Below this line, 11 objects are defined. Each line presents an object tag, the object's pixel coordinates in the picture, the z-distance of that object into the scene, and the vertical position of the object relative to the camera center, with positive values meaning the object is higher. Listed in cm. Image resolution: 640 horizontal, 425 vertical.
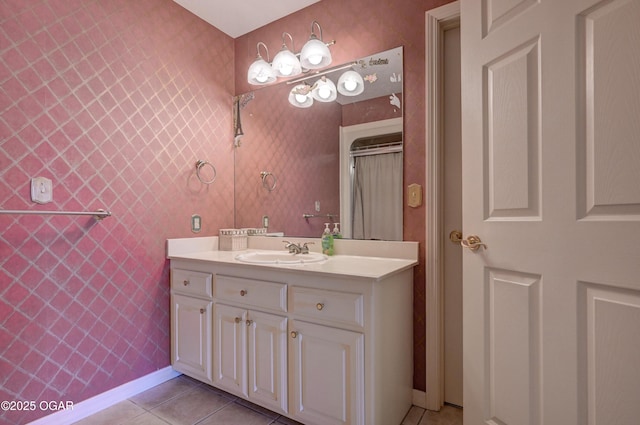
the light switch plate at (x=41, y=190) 150 +11
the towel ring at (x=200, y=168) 224 +31
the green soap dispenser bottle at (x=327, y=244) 196 -21
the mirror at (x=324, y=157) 185 +35
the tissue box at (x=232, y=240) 228 -21
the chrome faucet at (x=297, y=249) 201 -24
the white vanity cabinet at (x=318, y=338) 133 -60
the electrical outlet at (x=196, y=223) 221 -8
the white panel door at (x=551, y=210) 90 -1
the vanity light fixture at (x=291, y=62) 191 +94
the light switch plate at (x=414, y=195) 175 +8
